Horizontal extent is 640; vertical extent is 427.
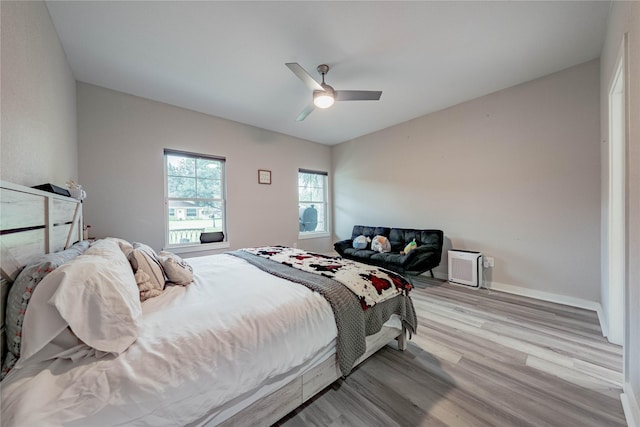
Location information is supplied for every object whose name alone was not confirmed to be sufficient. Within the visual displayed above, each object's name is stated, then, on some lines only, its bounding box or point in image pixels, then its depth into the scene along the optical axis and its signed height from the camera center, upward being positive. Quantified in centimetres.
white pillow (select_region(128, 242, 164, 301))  149 -40
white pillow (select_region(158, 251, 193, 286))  174 -44
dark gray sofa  343 -68
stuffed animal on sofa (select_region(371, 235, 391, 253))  404 -58
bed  79 -55
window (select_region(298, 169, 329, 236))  530 +24
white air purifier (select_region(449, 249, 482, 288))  335 -85
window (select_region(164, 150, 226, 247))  361 +29
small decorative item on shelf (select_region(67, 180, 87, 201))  199 +21
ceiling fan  248 +131
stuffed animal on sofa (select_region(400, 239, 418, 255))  365 -58
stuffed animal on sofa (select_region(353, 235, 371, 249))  435 -57
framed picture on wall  446 +71
